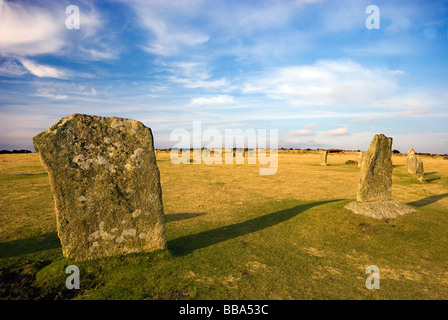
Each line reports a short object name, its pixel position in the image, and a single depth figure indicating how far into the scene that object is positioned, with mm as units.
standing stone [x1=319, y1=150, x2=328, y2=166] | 33156
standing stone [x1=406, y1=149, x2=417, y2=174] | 23141
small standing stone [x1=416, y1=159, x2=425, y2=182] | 20012
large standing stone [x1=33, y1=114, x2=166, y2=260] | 5430
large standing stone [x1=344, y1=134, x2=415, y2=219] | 9266
